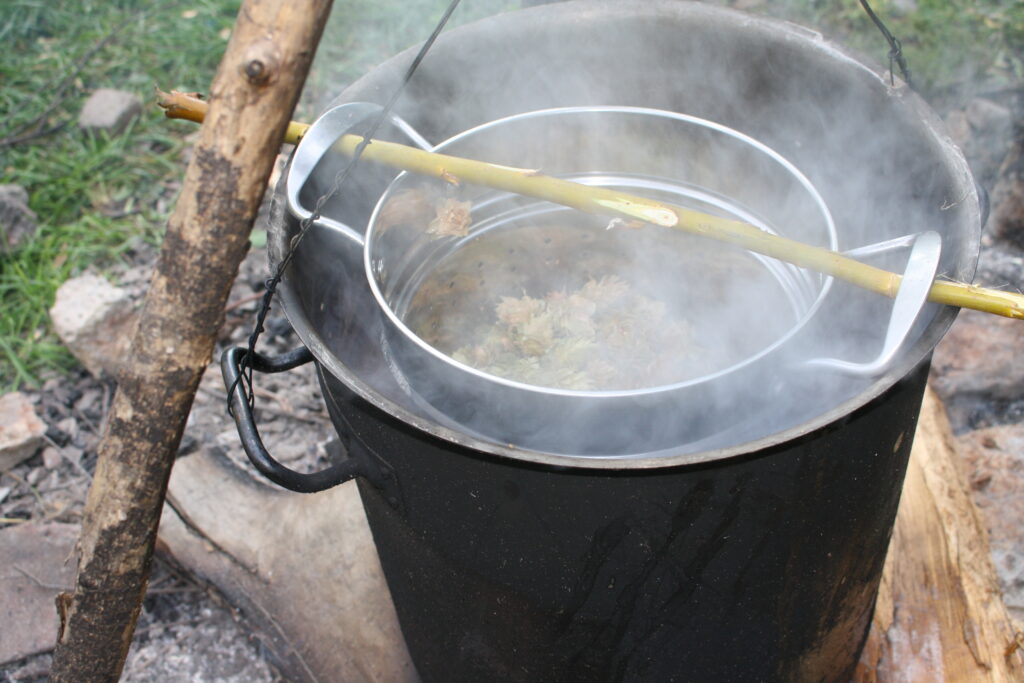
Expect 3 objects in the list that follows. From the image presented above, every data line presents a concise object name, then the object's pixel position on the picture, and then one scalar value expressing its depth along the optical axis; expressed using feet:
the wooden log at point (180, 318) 3.40
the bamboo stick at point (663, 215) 4.05
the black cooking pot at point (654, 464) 4.06
